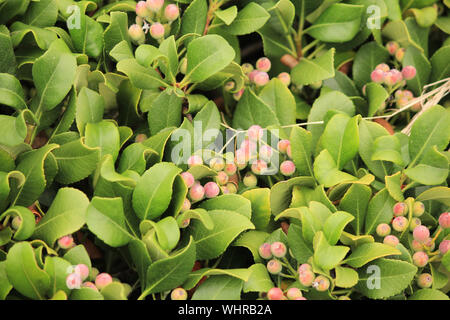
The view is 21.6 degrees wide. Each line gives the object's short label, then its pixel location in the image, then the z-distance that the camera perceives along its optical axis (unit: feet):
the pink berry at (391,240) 2.21
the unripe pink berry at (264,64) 2.44
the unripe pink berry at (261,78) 2.41
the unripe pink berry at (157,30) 2.33
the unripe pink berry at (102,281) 2.13
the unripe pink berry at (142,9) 2.35
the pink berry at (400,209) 2.24
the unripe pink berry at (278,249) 2.18
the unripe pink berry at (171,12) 2.35
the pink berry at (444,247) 2.21
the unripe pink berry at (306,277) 2.14
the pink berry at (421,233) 2.20
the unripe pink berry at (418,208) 2.25
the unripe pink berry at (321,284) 2.14
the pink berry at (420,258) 2.21
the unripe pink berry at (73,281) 2.08
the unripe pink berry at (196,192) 2.21
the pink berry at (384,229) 2.23
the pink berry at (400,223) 2.22
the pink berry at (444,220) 2.22
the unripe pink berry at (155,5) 2.34
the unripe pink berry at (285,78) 2.47
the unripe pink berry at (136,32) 2.35
